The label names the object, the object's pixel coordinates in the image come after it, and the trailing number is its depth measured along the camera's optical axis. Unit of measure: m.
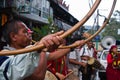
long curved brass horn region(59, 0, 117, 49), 1.28
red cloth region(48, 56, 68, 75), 2.49
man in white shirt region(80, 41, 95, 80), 4.92
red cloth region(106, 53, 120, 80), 5.03
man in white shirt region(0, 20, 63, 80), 1.17
